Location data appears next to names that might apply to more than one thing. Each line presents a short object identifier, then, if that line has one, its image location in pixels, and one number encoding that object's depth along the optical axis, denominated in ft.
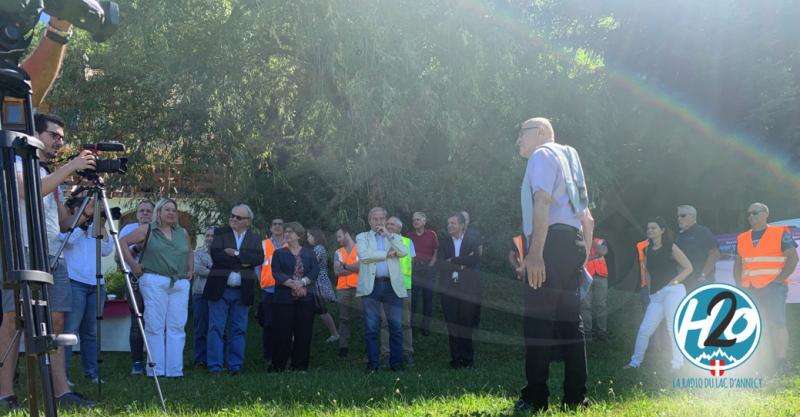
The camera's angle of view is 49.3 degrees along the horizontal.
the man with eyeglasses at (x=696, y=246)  34.40
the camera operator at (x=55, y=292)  19.61
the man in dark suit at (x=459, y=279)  37.92
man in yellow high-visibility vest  36.91
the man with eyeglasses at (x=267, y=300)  38.52
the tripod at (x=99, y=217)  21.15
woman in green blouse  31.07
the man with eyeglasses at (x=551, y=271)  17.56
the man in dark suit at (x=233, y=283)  34.24
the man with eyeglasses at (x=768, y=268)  33.37
